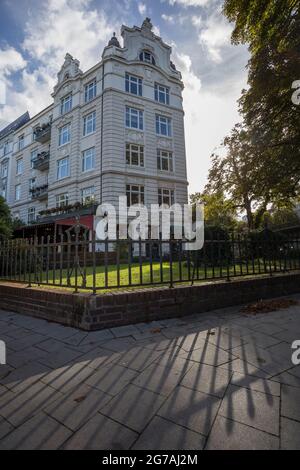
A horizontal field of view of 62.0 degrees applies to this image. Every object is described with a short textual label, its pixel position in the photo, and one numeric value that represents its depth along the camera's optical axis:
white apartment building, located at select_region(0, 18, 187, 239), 20.77
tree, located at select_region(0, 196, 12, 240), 10.61
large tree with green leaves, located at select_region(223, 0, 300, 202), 6.79
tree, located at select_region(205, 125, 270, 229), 14.09
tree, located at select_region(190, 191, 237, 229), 20.62
